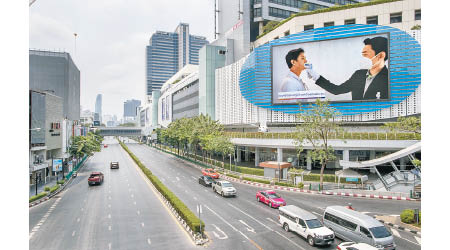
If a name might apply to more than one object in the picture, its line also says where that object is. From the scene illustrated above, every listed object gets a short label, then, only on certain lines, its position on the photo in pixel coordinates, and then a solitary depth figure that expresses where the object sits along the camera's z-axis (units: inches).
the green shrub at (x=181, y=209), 818.8
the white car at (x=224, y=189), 1298.0
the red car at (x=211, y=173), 1830.2
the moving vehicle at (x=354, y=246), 636.7
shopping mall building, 1850.4
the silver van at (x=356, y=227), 701.9
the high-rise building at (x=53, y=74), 3882.9
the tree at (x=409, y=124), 920.8
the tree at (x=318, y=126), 1419.3
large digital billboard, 1931.6
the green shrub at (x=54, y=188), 1466.4
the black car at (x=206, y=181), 1557.7
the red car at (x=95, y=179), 1681.8
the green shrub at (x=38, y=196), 1272.1
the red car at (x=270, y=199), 1120.2
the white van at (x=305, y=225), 744.3
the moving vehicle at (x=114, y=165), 2395.3
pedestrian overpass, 6811.5
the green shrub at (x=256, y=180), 1631.0
